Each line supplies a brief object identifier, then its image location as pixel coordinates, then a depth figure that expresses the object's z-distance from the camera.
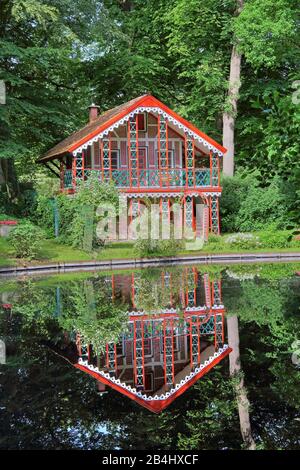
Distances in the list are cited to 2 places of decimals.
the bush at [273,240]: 25.22
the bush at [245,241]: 25.22
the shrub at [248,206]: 29.38
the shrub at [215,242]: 25.28
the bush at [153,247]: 23.23
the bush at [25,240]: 21.83
